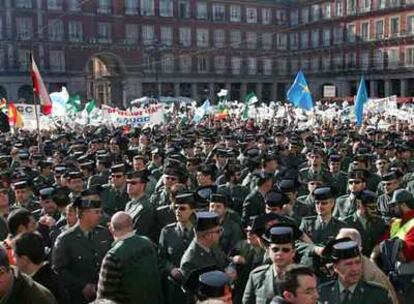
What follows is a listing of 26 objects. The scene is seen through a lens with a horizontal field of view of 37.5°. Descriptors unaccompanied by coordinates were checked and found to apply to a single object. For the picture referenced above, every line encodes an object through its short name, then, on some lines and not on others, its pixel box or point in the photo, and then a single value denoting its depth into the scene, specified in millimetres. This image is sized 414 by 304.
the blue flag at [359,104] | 20047
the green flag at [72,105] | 29772
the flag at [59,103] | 26797
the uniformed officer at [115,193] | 9828
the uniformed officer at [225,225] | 7141
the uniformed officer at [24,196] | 8922
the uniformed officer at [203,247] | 5945
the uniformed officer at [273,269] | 5105
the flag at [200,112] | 30406
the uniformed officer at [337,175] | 11539
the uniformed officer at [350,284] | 4773
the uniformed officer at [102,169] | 11430
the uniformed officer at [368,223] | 7480
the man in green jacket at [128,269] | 5426
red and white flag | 15586
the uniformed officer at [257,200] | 8781
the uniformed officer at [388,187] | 8773
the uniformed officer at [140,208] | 7875
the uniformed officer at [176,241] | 6430
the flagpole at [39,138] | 15232
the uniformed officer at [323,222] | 7156
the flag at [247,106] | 32075
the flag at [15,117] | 21828
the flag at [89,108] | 29859
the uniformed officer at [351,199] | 8461
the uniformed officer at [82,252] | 6221
